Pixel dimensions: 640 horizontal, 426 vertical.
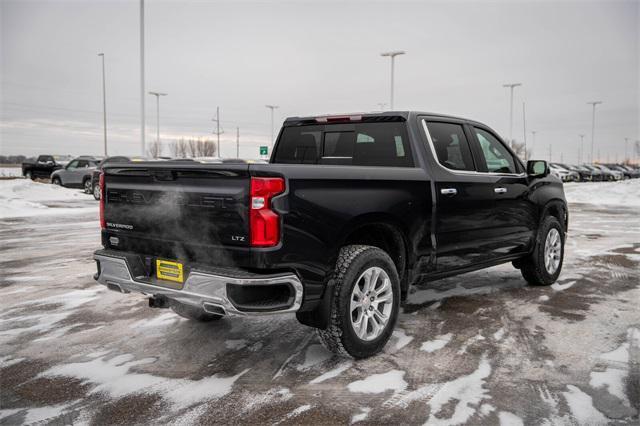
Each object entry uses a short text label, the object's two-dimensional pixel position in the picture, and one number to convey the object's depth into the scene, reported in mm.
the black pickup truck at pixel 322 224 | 3477
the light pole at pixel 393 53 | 36144
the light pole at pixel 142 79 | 24547
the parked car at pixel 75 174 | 24469
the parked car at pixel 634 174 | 62000
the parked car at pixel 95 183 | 20641
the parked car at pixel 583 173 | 49559
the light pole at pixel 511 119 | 51575
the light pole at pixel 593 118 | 70962
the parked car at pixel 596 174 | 51188
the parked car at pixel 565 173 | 46231
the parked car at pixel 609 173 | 52688
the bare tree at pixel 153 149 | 90000
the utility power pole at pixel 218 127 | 70550
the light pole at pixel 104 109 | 46844
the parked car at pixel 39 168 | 31172
